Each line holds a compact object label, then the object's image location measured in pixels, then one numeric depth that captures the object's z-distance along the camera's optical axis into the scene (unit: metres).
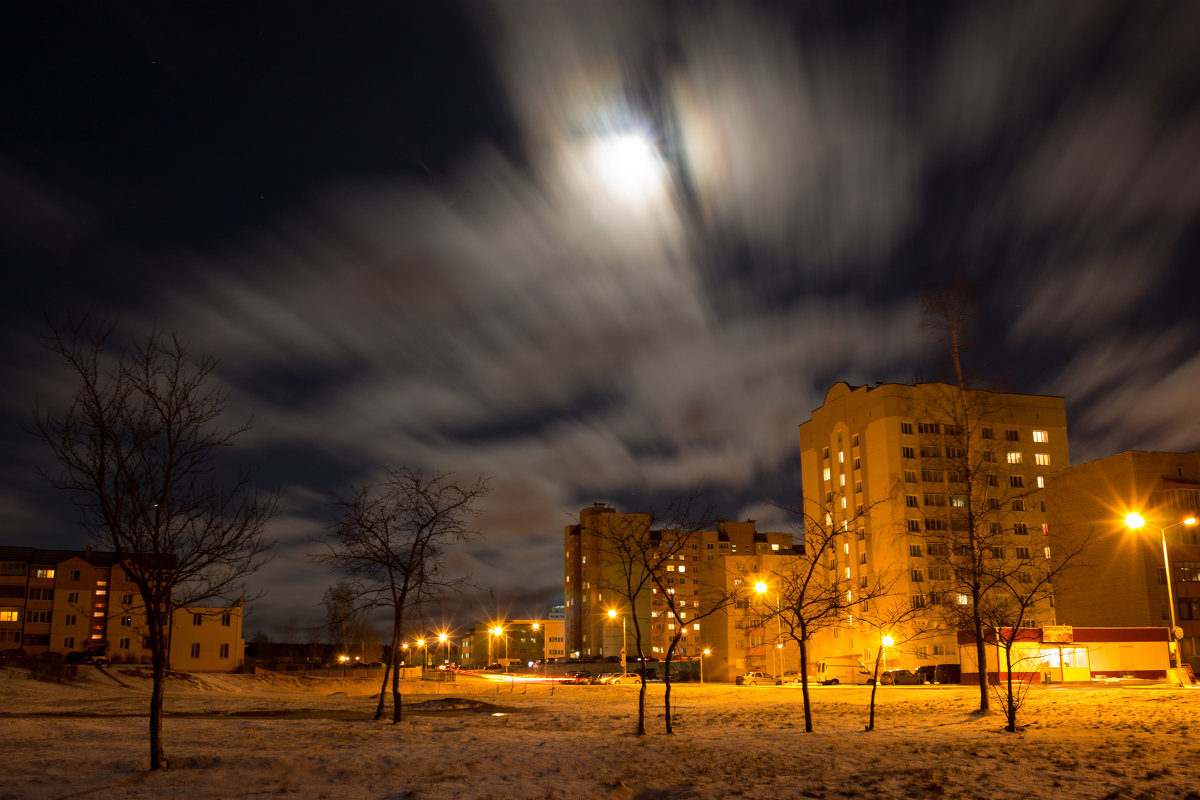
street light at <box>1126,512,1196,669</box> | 35.94
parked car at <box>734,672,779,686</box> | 73.31
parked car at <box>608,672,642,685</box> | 71.46
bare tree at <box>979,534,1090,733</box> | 21.98
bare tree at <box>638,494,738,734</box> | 22.05
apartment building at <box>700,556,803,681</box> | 101.38
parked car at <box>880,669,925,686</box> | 65.88
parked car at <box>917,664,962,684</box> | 67.25
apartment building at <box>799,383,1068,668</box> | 88.31
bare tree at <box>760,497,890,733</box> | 22.06
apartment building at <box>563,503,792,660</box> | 163.99
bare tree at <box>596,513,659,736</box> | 23.01
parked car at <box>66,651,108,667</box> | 73.88
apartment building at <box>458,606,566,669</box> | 175.07
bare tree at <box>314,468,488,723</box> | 25.75
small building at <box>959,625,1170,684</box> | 55.62
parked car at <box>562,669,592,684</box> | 75.30
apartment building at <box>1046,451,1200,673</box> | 76.94
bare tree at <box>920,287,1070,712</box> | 29.00
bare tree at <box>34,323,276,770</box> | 14.45
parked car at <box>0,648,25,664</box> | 58.79
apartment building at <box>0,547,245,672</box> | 96.62
